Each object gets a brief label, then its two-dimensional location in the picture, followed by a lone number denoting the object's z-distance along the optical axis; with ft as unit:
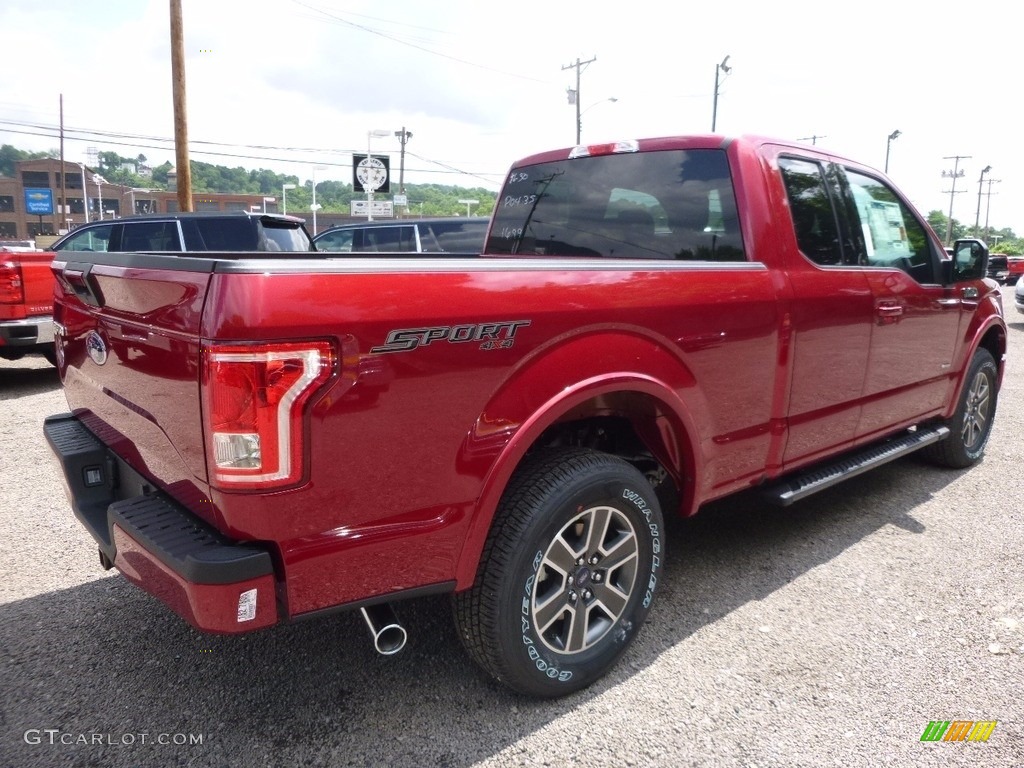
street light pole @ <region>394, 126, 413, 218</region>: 160.35
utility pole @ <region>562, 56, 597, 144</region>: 109.09
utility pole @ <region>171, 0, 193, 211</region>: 46.44
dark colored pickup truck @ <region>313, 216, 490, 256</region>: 37.19
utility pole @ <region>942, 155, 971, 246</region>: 251.80
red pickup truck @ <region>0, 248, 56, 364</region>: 22.85
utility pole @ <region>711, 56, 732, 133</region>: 117.08
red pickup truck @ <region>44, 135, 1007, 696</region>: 5.90
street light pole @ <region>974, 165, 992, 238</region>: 263.90
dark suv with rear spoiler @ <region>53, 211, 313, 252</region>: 29.66
